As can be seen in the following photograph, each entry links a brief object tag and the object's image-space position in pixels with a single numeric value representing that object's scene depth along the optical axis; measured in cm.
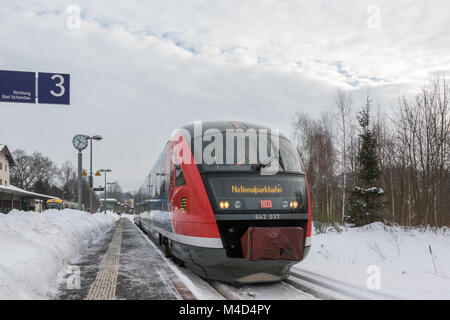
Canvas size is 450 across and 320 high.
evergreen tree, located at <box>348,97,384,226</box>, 1916
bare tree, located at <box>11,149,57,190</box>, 8219
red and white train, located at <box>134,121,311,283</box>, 589
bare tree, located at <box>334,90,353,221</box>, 3047
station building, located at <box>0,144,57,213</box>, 4644
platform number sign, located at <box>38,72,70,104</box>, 1212
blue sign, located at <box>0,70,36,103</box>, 1120
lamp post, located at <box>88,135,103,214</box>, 2652
